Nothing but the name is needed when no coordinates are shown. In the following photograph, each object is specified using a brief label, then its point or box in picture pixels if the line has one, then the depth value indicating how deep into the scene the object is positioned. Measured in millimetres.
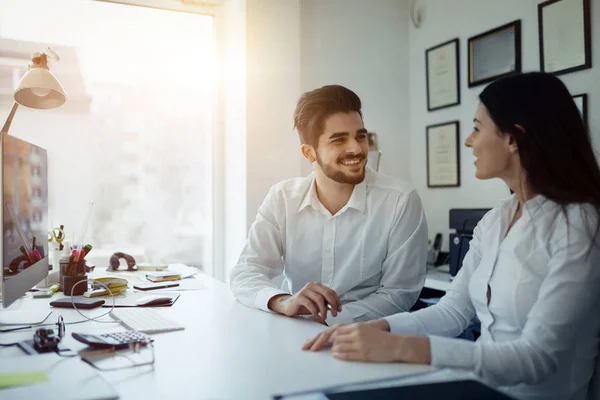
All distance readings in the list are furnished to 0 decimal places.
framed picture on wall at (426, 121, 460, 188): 3039
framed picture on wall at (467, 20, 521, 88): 2643
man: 1772
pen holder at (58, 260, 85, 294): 1894
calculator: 1106
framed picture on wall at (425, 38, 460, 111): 3025
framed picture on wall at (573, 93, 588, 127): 2303
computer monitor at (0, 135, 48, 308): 1297
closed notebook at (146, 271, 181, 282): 2162
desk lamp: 2004
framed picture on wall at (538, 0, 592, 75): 2285
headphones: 2477
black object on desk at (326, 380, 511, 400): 803
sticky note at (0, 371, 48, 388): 906
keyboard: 1312
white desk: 891
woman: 1030
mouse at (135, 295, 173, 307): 1654
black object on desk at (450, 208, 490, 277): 2508
